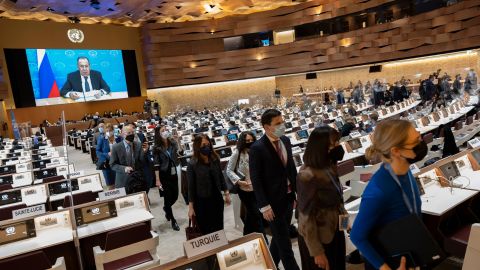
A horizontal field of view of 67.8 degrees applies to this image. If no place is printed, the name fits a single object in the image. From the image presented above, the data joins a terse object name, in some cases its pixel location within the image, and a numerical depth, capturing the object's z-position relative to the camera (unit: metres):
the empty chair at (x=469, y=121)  8.39
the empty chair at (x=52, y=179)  6.32
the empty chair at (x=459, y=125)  8.09
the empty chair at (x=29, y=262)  2.79
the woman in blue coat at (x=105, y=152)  7.08
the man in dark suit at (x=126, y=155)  5.37
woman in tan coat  2.25
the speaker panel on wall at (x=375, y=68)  22.52
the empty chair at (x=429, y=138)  6.47
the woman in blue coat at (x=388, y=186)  1.70
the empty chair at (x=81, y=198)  4.70
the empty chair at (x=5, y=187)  5.92
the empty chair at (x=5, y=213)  4.32
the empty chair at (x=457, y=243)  3.15
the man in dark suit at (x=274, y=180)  2.99
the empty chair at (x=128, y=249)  3.23
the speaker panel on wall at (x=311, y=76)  25.76
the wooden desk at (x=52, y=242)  3.40
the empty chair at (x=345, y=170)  5.10
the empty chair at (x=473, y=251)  2.13
